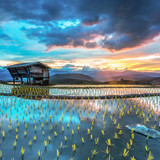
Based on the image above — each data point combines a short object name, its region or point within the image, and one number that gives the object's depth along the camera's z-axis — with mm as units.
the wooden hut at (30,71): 17197
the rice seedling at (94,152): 2923
